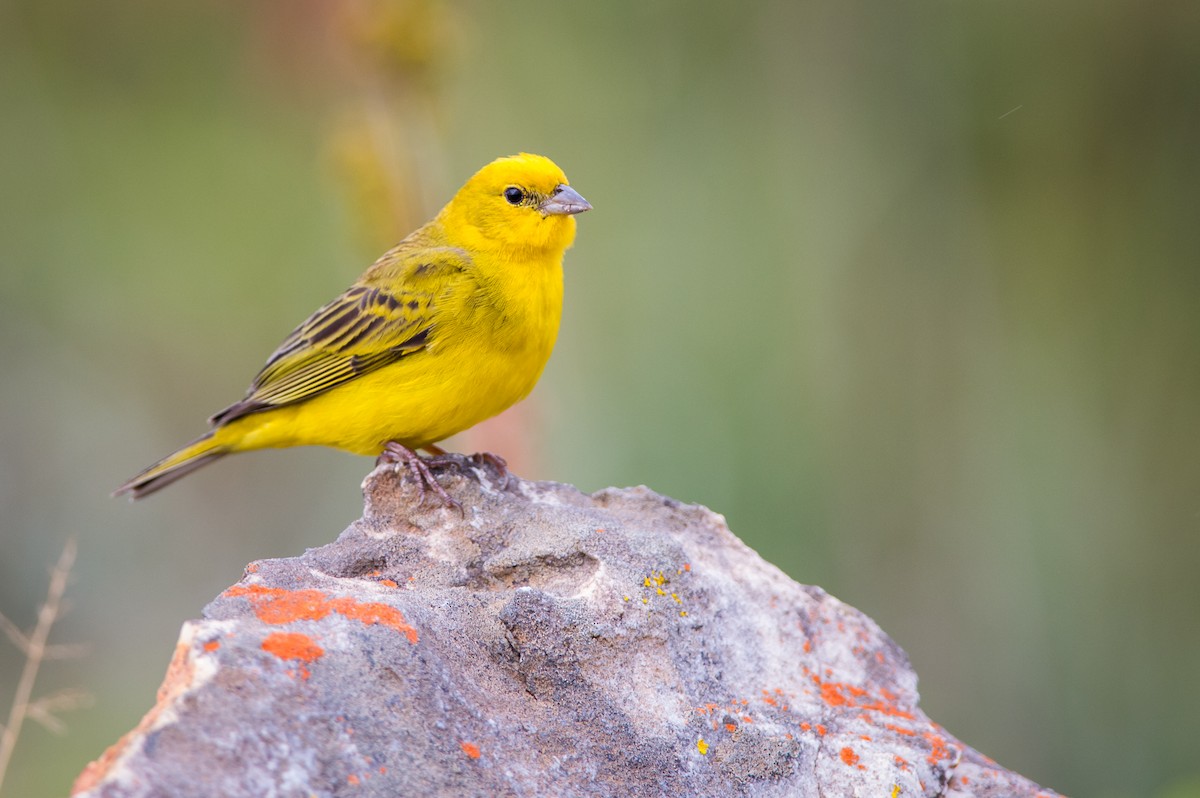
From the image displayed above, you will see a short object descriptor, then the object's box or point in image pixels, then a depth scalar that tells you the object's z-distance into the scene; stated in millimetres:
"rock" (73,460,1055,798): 4973
